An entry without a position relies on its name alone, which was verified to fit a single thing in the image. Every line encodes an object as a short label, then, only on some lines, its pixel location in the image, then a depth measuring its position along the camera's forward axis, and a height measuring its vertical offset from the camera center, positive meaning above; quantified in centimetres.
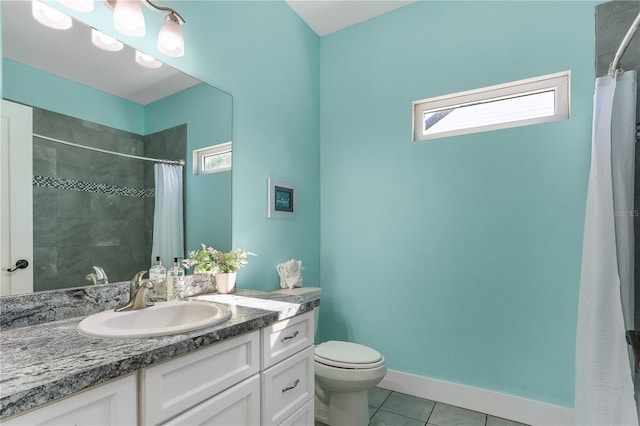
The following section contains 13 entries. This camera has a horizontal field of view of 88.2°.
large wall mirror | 115 +30
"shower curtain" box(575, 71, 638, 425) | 148 -27
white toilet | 178 -91
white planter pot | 175 -38
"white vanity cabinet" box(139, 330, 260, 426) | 89 -54
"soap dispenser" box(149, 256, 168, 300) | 149 -31
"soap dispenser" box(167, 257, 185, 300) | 151 -33
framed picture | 225 +9
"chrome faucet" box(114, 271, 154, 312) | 128 -33
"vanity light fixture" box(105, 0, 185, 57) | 133 +80
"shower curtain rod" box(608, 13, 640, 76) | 127 +71
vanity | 70 -44
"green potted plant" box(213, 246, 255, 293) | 175 -31
